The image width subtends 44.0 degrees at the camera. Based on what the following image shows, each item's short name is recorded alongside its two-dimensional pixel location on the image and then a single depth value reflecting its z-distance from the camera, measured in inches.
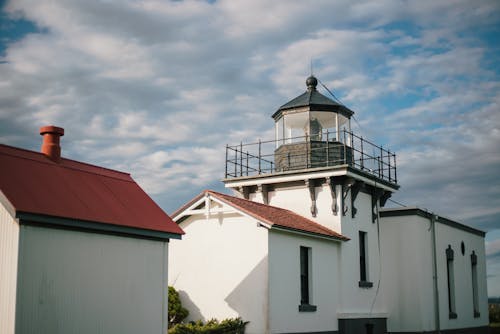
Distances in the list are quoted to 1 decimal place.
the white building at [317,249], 717.3
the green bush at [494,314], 1397.6
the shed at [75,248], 435.8
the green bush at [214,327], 658.8
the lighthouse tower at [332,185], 847.7
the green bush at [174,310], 735.1
